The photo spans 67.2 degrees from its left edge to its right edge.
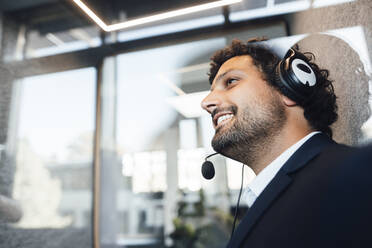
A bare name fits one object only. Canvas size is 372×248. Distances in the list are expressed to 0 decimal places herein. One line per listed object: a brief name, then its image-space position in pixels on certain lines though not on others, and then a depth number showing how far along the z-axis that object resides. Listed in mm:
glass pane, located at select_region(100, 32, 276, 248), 1837
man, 364
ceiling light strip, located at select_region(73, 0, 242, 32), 772
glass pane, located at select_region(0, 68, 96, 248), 908
